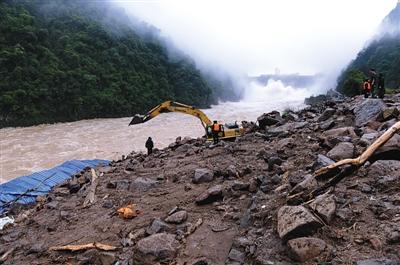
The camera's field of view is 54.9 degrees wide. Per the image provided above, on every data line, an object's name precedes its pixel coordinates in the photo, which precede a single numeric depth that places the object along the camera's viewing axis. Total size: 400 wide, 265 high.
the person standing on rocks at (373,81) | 13.84
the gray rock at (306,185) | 4.96
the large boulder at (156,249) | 4.93
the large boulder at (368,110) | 9.22
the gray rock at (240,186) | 6.54
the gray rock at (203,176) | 7.95
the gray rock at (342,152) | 6.04
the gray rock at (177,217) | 5.91
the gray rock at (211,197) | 6.45
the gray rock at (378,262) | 3.45
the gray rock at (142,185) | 8.63
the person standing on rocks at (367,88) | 14.30
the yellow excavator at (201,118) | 14.02
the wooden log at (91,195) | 8.74
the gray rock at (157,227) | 5.71
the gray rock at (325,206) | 4.24
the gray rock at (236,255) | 4.41
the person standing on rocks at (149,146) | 15.43
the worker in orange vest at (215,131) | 13.48
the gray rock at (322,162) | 5.80
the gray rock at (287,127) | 11.28
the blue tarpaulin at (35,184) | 12.36
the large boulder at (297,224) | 4.09
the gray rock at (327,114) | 11.62
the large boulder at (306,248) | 3.85
